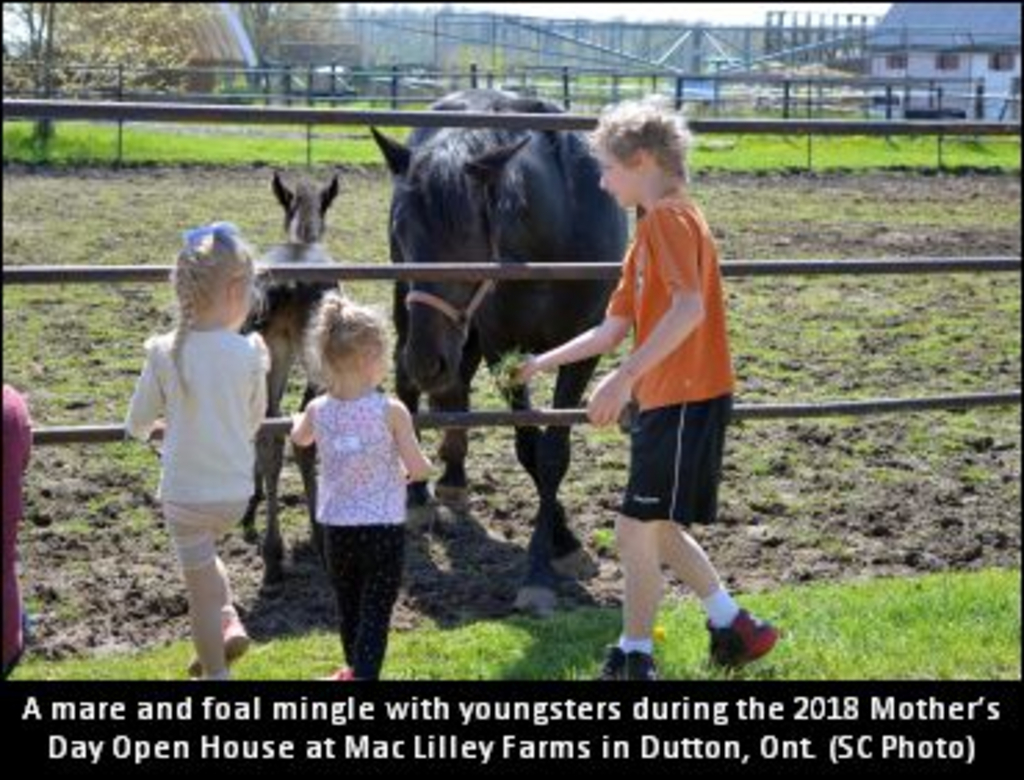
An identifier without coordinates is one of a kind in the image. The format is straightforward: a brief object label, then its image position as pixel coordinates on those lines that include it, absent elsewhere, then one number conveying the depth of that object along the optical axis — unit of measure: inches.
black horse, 207.2
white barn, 1355.8
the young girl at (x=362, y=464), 149.7
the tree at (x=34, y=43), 826.8
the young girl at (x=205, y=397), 143.9
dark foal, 217.9
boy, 156.8
